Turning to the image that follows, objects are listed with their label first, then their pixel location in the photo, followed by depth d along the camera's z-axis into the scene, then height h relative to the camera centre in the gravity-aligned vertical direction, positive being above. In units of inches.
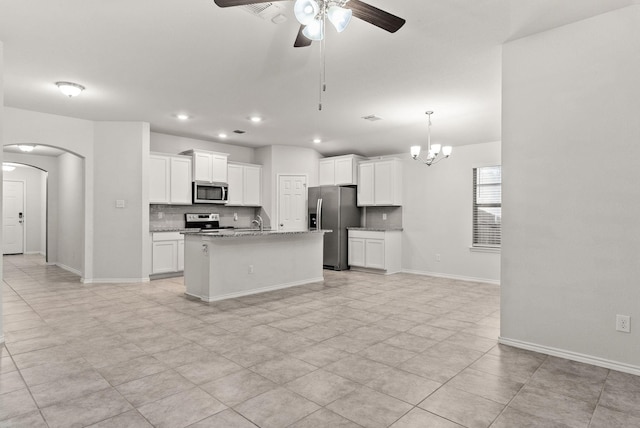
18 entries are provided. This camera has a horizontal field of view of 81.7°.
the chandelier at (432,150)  218.1 +37.7
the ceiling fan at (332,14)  79.3 +45.7
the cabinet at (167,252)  249.6 -27.4
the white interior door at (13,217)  403.9 -5.6
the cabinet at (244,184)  300.8 +23.9
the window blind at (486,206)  263.1 +5.5
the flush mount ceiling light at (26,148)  290.7 +51.5
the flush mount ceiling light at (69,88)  168.7 +57.1
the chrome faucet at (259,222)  313.6 -7.9
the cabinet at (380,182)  304.3 +25.9
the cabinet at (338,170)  317.7 +37.4
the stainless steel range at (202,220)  284.8 -6.3
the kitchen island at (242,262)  191.9 -28.1
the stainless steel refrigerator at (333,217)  309.1 -3.3
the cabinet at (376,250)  290.8 -30.0
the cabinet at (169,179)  255.8 +23.8
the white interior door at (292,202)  315.9 +9.3
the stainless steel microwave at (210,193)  277.6 +15.5
